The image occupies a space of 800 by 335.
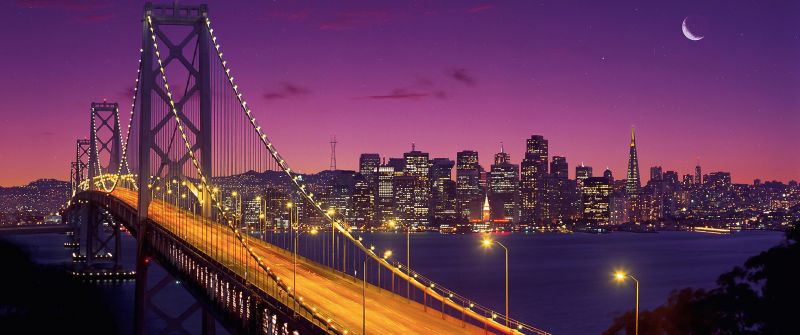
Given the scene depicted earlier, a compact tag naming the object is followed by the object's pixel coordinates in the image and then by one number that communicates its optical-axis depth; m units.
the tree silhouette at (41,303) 46.97
